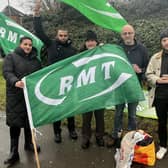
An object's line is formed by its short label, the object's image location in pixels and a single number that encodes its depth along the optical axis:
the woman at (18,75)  2.86
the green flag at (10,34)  4.07
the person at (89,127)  3.19
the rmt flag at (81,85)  2.66
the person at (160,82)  2.81
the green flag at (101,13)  2.97
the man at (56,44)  3.14
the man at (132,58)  3.00
